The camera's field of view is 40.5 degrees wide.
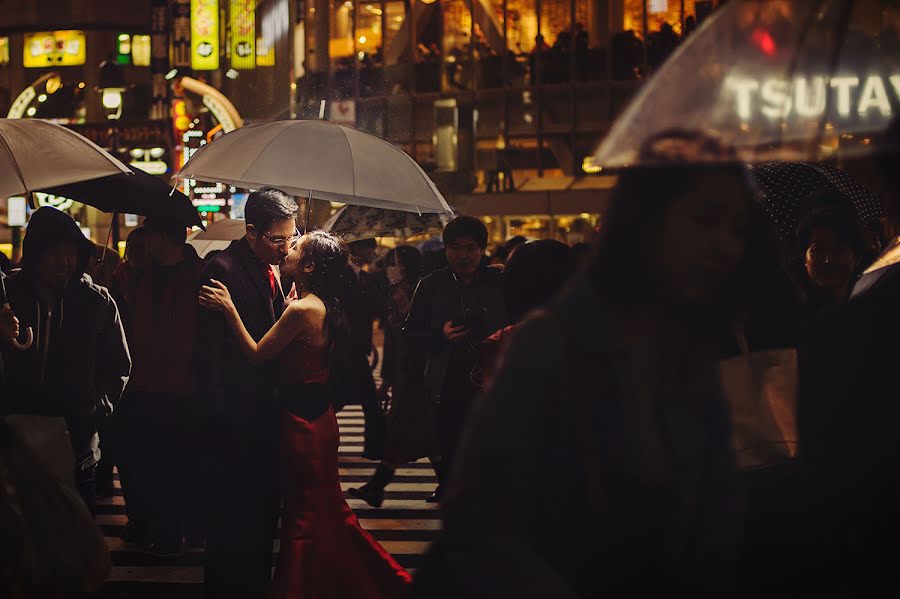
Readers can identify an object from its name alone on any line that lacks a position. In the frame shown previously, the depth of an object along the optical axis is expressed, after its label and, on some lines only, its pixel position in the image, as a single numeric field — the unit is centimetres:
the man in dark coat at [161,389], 758
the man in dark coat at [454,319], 723
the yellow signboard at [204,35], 3161
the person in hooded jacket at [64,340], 657
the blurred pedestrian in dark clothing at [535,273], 520
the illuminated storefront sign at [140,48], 4381
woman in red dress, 571
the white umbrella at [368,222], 1002
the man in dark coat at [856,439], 278
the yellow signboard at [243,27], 3138
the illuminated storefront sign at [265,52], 3256
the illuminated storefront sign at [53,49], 5144
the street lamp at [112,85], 3622
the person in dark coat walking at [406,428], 851
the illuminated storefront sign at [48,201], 3139
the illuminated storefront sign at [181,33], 3250
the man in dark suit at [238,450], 569
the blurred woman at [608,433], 239
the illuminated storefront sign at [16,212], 4003
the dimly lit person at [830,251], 618
